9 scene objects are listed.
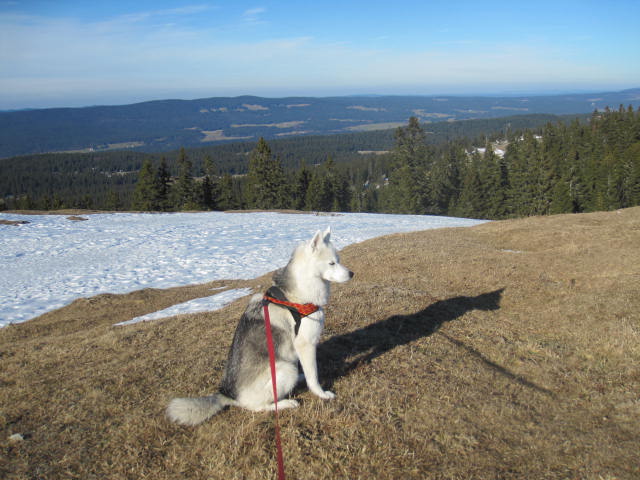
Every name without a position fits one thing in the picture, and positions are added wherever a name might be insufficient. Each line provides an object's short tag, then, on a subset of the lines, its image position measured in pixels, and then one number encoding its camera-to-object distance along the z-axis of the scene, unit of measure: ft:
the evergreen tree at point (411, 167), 238.07
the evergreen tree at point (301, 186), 259.60
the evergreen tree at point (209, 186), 223.71
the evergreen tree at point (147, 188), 205.26
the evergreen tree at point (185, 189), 210.38
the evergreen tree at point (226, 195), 245.65
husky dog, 16.75
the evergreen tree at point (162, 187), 208.23
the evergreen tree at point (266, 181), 220.02
